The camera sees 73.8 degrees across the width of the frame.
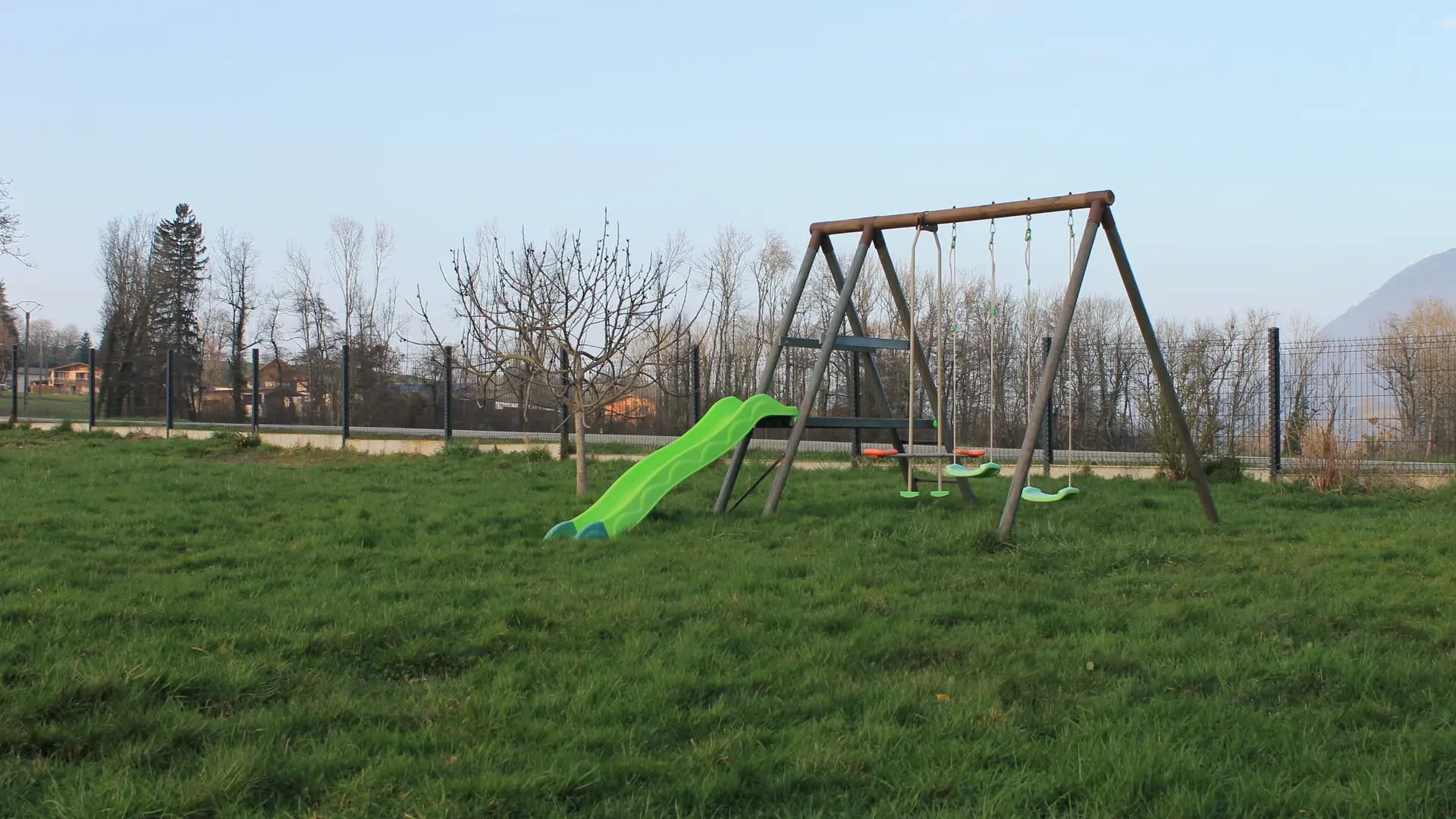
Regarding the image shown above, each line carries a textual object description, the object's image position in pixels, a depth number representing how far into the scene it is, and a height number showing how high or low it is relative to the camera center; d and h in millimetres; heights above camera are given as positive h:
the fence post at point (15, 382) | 21031 +797
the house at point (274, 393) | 20328 +588
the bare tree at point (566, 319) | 9203 +1025
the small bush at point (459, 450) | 13062 -397
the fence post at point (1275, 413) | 11570 +185
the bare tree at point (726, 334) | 21250 +2949
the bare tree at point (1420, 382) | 11719 +595
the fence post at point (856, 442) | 12096 -213
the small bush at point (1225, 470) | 10539 -461
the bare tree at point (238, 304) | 49625 +5947
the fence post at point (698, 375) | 14383 +730
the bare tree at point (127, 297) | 45625 +6249
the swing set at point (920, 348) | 6773 +645
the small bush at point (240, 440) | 14859 -312
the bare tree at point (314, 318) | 48969 +5352
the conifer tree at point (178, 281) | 46312 +6811
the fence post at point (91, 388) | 20531 +678
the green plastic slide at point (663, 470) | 6980 -375
